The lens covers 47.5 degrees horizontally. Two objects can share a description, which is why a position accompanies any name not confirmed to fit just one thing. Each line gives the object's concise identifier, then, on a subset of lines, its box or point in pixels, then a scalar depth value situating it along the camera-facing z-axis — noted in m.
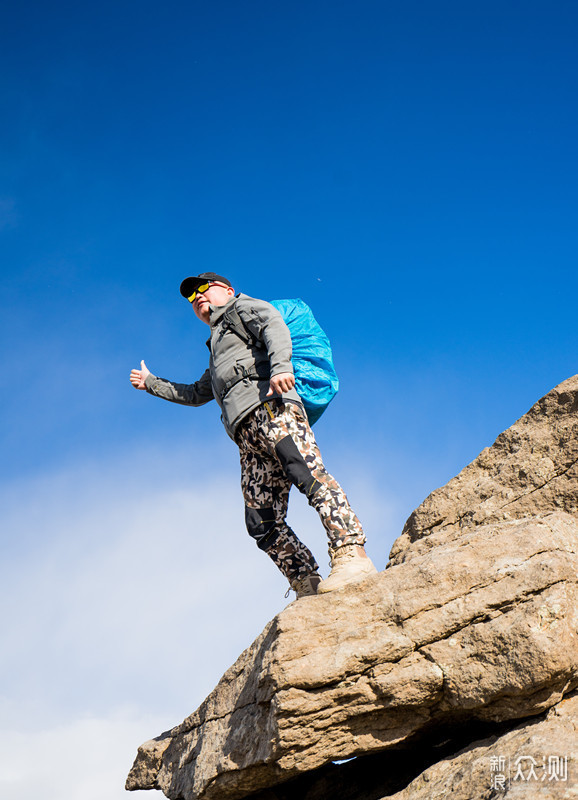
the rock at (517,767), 3.68
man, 5.60
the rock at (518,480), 5.83
